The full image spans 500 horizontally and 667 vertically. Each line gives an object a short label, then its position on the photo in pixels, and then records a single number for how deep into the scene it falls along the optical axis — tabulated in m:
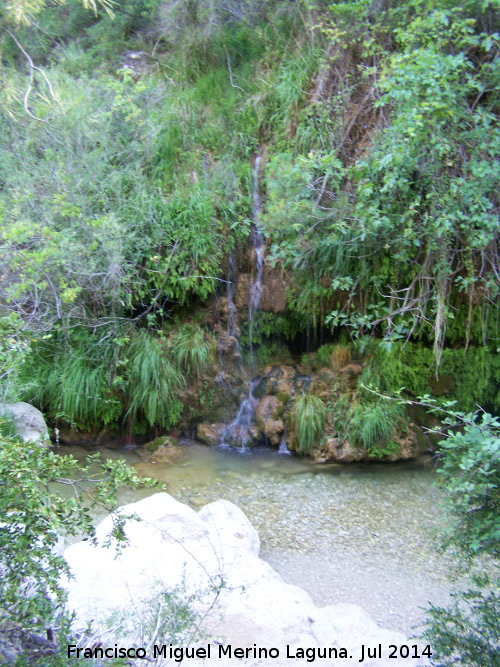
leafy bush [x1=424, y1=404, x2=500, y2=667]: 2.54
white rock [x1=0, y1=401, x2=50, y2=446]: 5.63
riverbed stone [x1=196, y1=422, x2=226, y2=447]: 7.12
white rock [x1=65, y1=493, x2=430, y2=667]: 3.28
